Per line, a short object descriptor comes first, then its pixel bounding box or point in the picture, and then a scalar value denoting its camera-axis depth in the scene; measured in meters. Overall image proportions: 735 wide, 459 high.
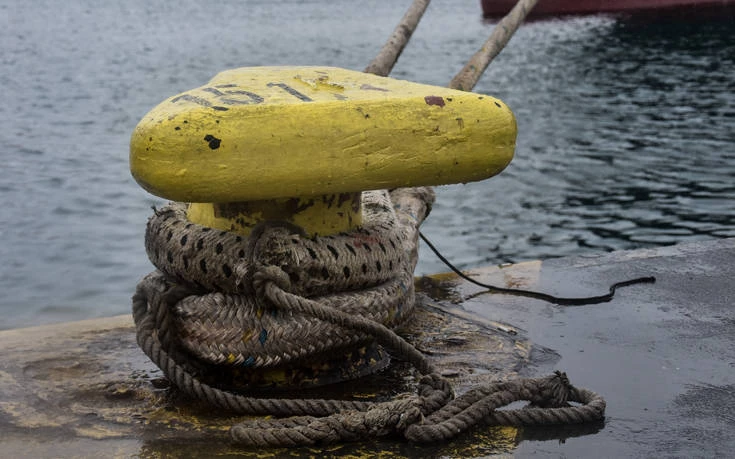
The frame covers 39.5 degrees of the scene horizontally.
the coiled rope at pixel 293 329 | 2.24
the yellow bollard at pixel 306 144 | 2.23
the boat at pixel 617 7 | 27.81
